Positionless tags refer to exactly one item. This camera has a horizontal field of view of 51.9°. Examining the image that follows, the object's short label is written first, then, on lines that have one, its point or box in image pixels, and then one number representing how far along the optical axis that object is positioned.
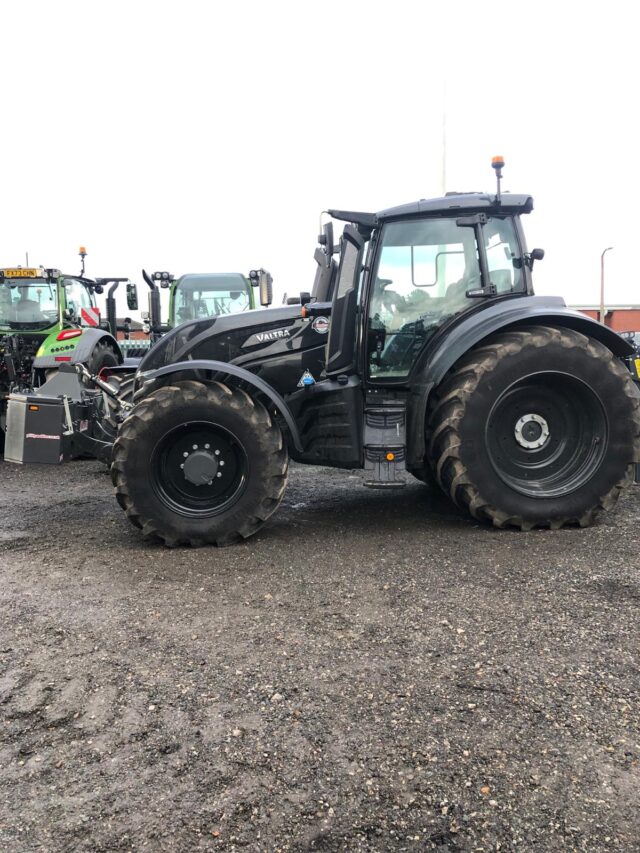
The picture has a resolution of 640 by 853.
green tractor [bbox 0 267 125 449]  9.31
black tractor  4.39
